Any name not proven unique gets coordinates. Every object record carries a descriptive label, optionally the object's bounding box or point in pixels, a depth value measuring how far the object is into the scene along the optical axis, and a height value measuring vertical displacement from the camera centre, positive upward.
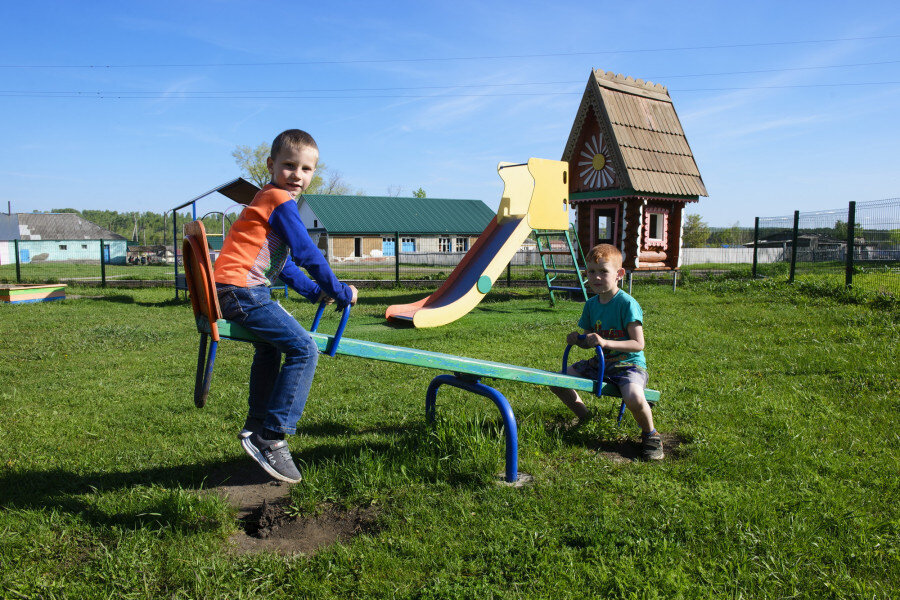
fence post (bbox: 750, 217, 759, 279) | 16.37 +0.43
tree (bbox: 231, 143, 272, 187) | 57.38 +8.15
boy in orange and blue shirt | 2.88 -0.15
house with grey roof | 53.03 +1.42
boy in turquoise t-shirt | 3.68 -0.55
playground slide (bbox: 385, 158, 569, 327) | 9.57 +0.56
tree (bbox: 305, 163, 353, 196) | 62.46 +7.07
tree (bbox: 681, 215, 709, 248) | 55.81 +2.03
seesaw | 2.72 -0.55
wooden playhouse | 13.25 +1.85
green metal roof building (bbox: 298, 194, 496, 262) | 40.34 +1.95
